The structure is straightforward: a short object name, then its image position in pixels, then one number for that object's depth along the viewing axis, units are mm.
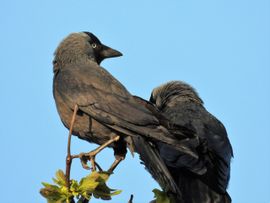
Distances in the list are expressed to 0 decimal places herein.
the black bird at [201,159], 12859
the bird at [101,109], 11484
